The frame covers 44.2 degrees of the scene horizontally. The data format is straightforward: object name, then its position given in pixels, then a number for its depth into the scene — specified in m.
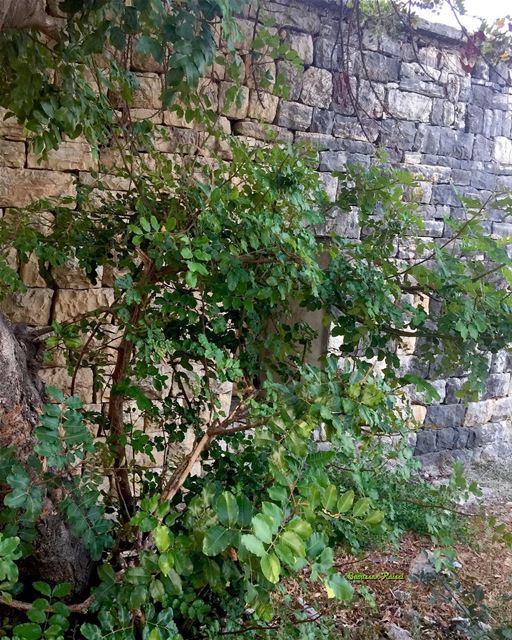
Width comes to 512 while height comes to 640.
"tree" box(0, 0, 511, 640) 1.44
